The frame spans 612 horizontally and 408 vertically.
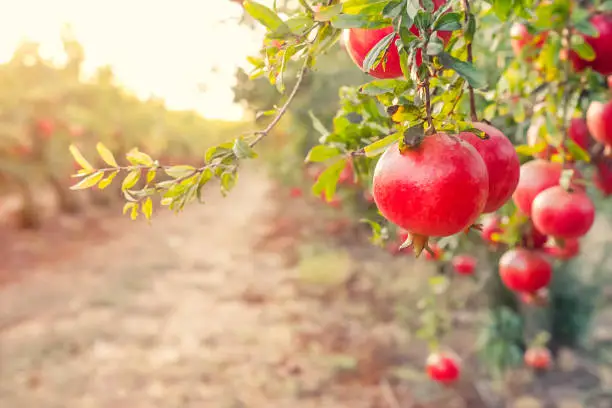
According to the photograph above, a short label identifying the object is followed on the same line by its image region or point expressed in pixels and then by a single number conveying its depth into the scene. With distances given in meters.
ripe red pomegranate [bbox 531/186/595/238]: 0.97
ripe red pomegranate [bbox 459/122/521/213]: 0.67
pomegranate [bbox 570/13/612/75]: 1.06
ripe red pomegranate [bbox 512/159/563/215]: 1.03
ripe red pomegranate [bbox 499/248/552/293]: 1.30
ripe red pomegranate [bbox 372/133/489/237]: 0.57
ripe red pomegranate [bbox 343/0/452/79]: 0.65
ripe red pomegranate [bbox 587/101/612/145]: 1.15
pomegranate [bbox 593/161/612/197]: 1.38
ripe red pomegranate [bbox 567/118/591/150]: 1.29
